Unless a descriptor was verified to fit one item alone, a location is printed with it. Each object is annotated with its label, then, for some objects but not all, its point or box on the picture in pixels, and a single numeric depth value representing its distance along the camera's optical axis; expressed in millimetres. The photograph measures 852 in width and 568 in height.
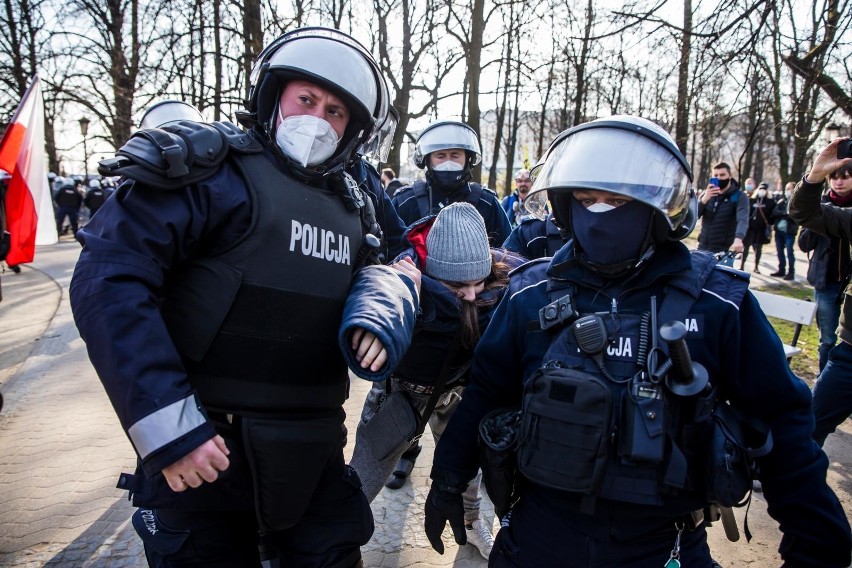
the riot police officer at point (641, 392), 1432
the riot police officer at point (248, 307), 1315
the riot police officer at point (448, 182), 4273
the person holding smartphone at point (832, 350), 3162
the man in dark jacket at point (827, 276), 4055
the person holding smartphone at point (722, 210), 7992
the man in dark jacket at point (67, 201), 16141
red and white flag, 3791
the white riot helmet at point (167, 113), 4297
